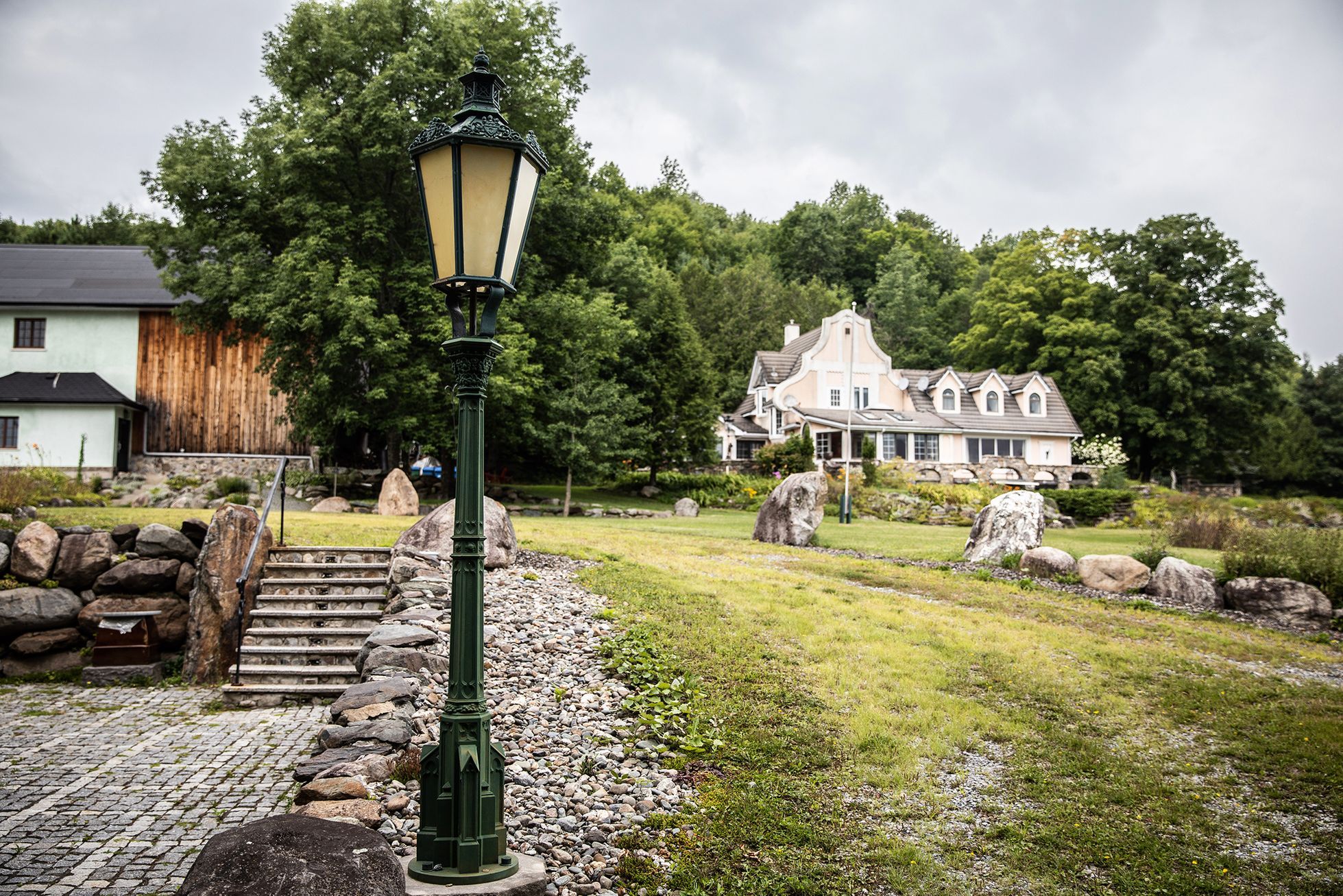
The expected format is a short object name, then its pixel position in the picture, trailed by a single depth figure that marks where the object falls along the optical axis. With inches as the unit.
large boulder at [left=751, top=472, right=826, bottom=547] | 721.0
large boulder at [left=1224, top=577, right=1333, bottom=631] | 466.6
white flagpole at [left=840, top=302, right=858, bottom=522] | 998.4
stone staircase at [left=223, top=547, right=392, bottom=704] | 359.6
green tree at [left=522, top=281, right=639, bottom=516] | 1034.1
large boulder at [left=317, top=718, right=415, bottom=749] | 226.2
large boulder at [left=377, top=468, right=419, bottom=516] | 801.6
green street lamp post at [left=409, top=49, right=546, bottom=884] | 149.7
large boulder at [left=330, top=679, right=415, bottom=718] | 248.7
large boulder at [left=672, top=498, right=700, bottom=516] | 1101.1
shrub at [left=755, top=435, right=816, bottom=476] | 1366.9
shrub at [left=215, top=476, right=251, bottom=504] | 909.8
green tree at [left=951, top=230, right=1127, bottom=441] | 1861.5
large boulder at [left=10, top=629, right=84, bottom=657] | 408.8
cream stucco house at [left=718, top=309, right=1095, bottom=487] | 1680.6
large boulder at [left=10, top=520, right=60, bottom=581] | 425.7
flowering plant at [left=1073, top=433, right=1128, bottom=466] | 1657.2
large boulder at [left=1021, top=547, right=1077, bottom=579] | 562.3
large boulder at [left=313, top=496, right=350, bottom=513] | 845.8
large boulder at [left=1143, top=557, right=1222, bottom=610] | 501.0
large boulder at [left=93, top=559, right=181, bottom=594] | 430.6
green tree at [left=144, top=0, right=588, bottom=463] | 895.1
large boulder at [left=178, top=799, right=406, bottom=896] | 109.3
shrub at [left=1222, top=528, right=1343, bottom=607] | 489.1
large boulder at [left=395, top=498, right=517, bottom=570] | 442.3
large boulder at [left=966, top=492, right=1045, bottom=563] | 613.6
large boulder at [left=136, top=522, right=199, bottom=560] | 443.8
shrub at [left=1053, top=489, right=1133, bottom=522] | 1138.0
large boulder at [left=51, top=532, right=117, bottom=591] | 431.8
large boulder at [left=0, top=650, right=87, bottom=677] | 406.3
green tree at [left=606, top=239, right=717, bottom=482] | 1331.2
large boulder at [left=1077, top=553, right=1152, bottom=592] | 528.7
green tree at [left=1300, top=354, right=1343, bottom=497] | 1835.6
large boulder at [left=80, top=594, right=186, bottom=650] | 420.2
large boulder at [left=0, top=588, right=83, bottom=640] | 408.5
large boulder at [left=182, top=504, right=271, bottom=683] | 394.3
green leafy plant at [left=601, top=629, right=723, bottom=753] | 251.4
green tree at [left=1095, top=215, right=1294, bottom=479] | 1786.4
